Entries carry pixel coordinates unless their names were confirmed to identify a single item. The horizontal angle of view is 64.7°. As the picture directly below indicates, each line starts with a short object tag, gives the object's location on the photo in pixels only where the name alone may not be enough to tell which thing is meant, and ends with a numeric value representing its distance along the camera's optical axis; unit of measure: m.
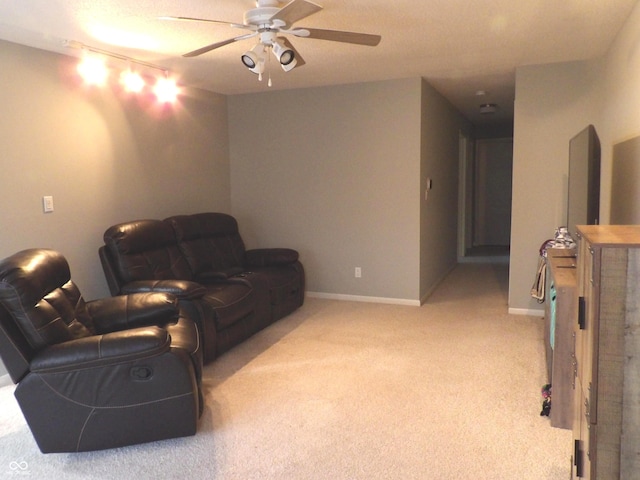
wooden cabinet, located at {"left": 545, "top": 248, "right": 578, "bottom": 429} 2.59
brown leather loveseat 3.60
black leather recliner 2.34
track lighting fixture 3.74
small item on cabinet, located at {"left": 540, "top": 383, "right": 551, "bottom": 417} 2.75
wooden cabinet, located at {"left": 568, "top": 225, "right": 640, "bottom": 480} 1.38
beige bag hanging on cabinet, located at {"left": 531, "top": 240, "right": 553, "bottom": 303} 3.60
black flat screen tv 3.28
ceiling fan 2.50
